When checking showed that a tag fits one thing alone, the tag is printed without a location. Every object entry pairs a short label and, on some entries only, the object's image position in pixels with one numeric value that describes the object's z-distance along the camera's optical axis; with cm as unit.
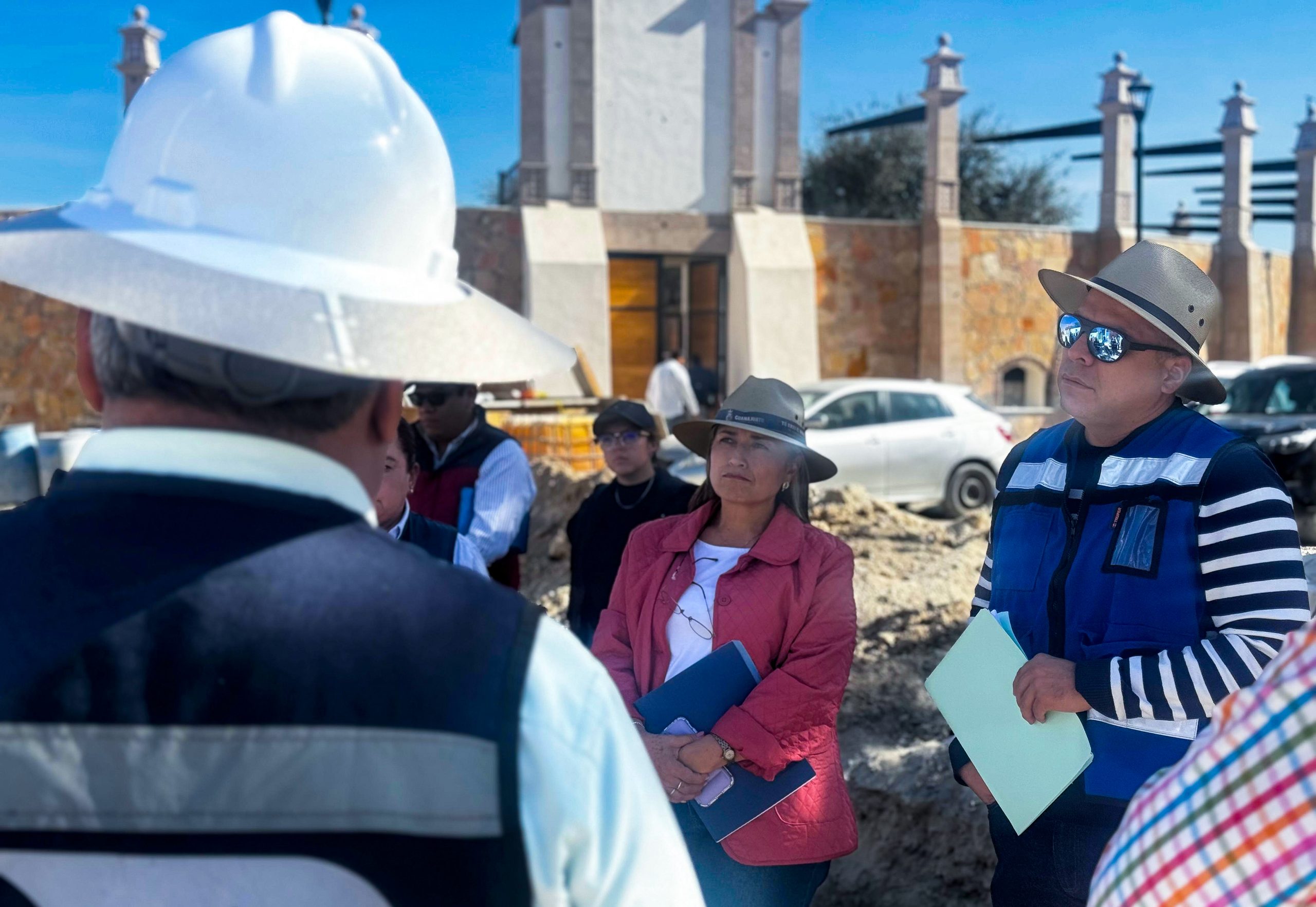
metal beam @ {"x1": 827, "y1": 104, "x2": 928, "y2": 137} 2309
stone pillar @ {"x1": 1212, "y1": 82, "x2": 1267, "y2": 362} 2353
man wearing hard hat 81
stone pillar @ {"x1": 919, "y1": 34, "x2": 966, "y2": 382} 2041
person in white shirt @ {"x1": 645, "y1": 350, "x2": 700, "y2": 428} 1485
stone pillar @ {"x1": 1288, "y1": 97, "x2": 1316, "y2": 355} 2545
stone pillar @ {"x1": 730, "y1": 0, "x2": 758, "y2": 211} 1870
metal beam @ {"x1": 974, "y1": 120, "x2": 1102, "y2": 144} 2427
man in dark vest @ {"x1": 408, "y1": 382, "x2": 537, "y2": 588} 402
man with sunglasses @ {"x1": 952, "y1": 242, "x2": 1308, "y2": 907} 196
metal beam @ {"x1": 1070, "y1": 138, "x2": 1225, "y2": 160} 2539
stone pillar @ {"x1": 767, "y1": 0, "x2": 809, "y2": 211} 1881
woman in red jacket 250
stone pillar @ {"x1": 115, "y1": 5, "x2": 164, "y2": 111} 1742
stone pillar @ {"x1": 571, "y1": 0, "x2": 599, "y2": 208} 1792
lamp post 1639
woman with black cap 421
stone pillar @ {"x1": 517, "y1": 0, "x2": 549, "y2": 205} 1792
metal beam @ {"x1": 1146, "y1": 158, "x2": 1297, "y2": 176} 2673
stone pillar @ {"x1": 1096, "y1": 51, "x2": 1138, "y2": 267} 2191
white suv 1119
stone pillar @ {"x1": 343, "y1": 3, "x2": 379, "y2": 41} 1795
